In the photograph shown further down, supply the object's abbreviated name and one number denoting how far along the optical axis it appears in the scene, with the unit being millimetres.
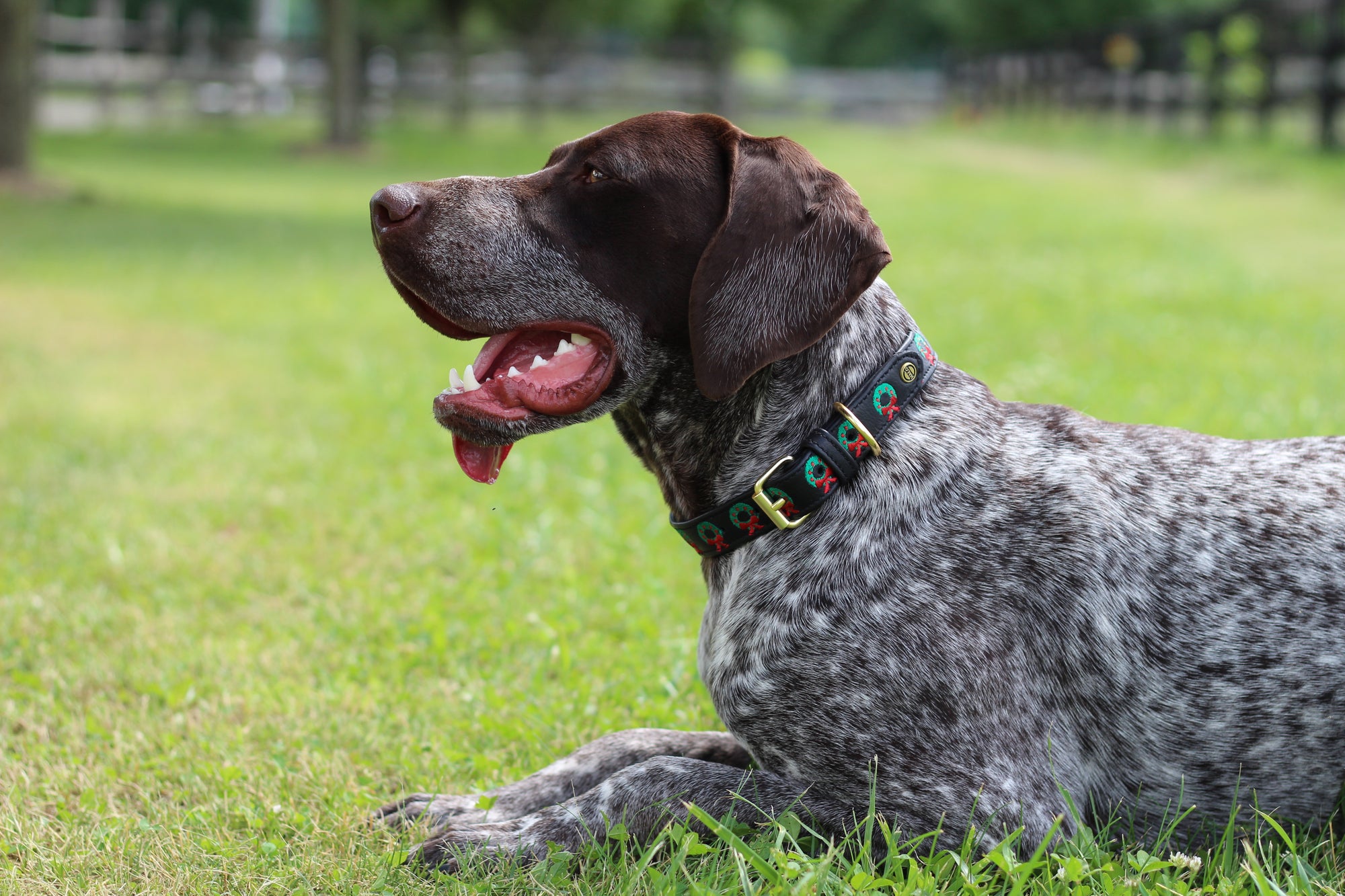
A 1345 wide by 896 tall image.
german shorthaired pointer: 2855
